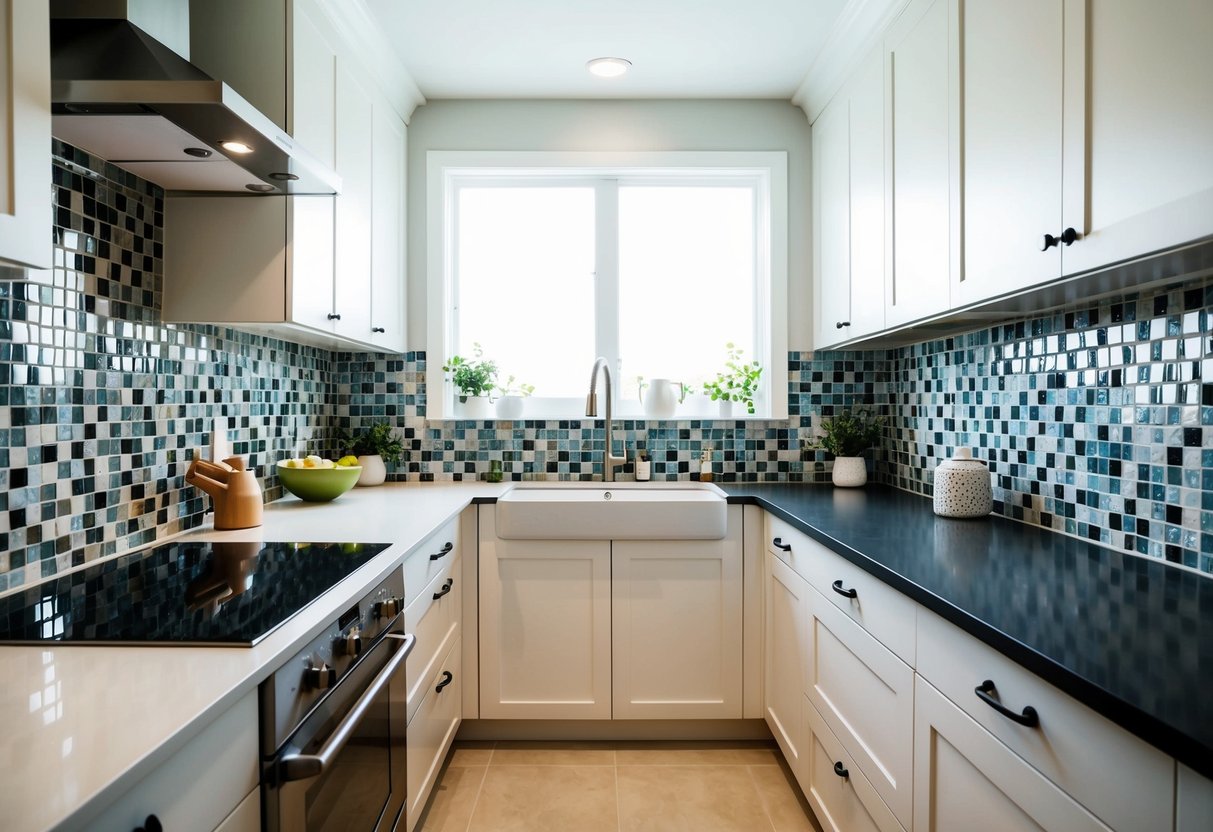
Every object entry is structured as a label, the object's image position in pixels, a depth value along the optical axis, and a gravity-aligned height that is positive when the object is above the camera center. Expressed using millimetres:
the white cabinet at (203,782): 712 -435
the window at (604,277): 3018 +573
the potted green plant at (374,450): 2789 -179
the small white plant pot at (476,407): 2918 -2
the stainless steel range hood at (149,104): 1195 +549
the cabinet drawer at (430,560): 1762 -436
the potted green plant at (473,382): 2906 +104
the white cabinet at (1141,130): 983 +433
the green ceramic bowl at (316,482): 2230 -249
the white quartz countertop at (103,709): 626 -348
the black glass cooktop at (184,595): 1034 -337
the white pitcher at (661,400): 2898 +29
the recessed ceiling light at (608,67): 2539 +1272
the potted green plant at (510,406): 2916 +3
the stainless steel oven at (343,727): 992 -535
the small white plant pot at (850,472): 2703 -260
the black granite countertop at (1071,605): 759 -322
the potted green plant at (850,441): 2713 -139
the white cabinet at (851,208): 2156 +696
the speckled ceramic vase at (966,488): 1928 -228
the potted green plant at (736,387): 2918 +84
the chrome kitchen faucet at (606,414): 2648 -23
